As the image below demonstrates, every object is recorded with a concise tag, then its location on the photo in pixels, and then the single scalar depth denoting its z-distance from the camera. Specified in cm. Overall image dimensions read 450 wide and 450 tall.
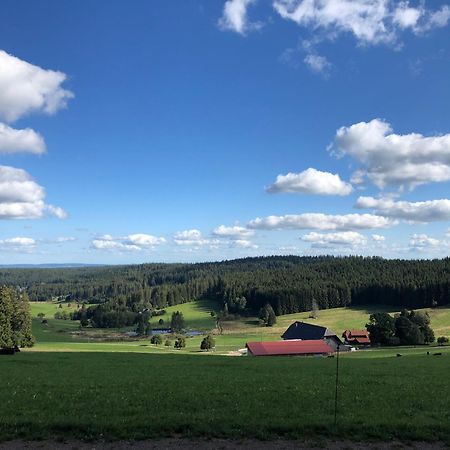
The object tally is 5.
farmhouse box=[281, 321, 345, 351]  9488
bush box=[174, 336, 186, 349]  10950
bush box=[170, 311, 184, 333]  15596
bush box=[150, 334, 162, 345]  12058
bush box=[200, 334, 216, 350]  10125
